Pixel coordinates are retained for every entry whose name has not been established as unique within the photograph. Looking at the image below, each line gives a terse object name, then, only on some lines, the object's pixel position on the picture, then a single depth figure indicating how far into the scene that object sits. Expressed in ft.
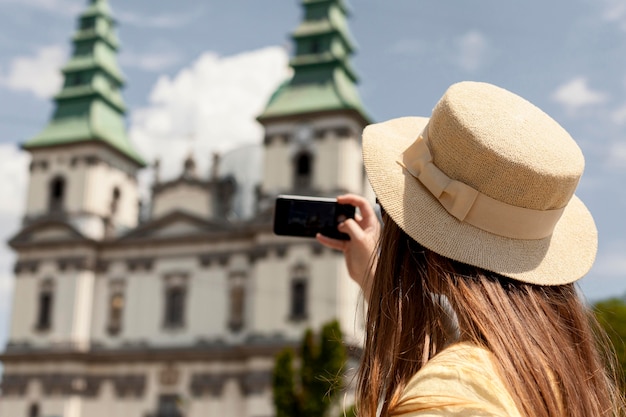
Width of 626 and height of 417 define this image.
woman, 5.18
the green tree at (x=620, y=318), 105.70
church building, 103.30
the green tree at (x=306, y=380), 63.26
